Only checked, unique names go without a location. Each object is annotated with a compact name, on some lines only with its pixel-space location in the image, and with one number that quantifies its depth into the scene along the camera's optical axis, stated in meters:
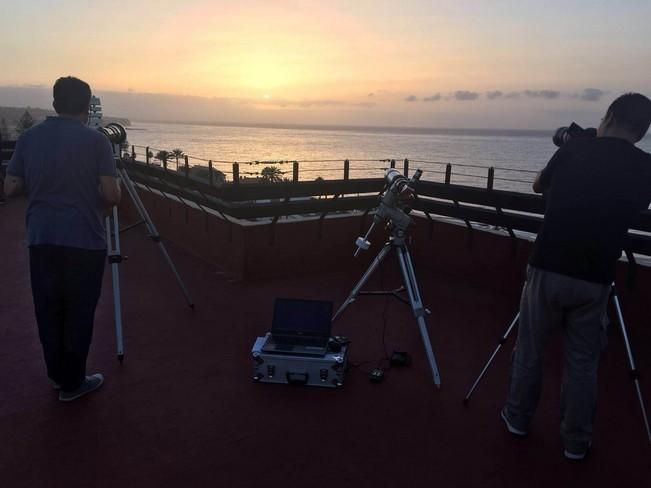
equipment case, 3.60
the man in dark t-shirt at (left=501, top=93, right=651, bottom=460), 2.57
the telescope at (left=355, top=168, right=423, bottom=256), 3.76
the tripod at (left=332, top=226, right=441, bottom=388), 3.65
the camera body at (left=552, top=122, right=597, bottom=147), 2.91
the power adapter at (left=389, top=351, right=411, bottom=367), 3.99
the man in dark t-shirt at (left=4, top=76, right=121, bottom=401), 2.93
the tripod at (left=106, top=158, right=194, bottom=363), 3.88
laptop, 3.81
